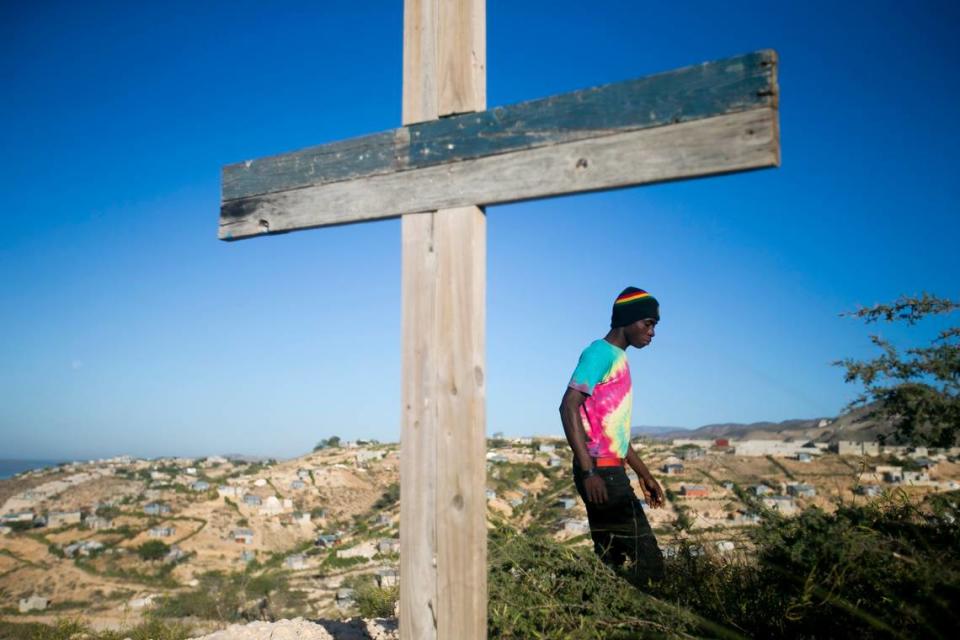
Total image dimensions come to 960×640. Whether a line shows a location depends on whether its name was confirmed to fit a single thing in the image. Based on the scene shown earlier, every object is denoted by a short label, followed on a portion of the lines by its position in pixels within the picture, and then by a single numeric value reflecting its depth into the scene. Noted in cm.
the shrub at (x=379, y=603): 562
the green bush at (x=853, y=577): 224
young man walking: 357
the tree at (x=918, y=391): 337
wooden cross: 216
